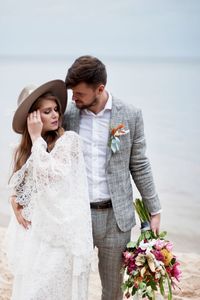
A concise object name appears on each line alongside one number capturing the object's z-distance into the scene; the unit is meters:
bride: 3.25
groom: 3.39
